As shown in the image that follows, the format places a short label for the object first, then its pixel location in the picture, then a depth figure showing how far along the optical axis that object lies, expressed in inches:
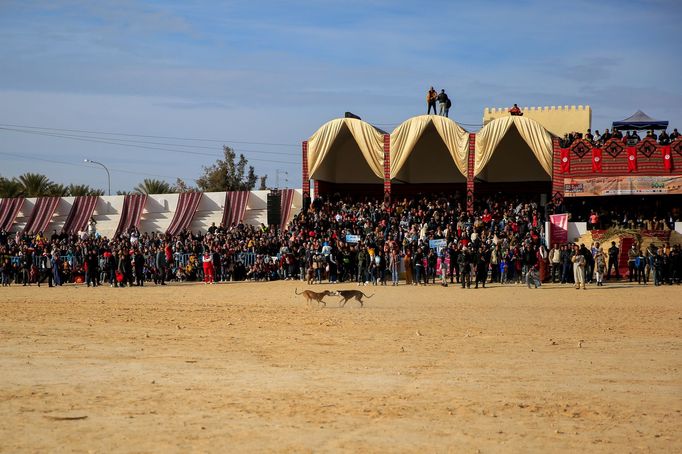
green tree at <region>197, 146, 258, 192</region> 2600.9
